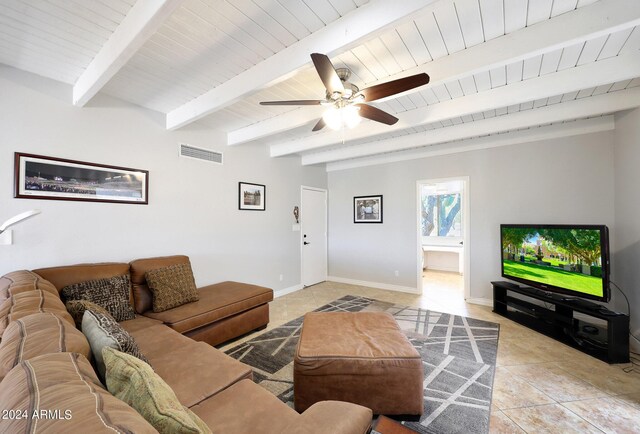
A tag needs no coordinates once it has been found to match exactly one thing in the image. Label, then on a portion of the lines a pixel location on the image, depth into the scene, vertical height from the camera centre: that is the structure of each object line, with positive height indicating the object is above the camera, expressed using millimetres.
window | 6883 +253
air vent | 3256 +892
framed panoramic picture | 2193 +376
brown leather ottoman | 1679 -1023
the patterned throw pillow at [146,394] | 714 -544
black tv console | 2373 -1089
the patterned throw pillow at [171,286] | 2479 -657
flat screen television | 2682 -414
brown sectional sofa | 611 -490
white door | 5160 -273
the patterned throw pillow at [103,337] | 1106 -533
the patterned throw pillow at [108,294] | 2061 -609
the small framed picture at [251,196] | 3936 +391
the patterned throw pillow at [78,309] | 1596 -562
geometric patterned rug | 1752 -1298
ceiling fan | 1660 +941
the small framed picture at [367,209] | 5125 +258
